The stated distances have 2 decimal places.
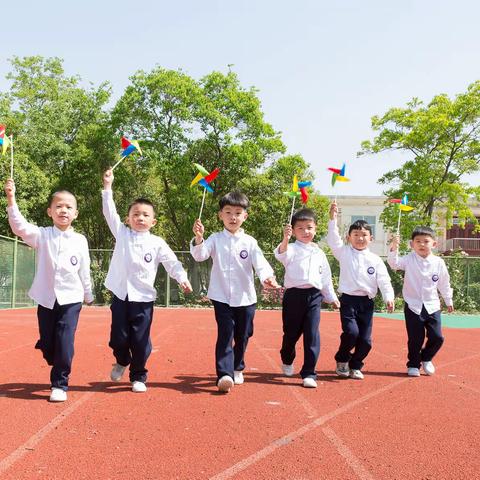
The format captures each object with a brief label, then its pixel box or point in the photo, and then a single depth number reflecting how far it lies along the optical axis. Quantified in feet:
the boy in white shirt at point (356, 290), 20.42
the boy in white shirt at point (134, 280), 17.19
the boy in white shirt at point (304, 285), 19.07
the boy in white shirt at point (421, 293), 21.77
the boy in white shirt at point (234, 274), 17.98
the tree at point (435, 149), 86.89
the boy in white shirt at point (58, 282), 15.84
